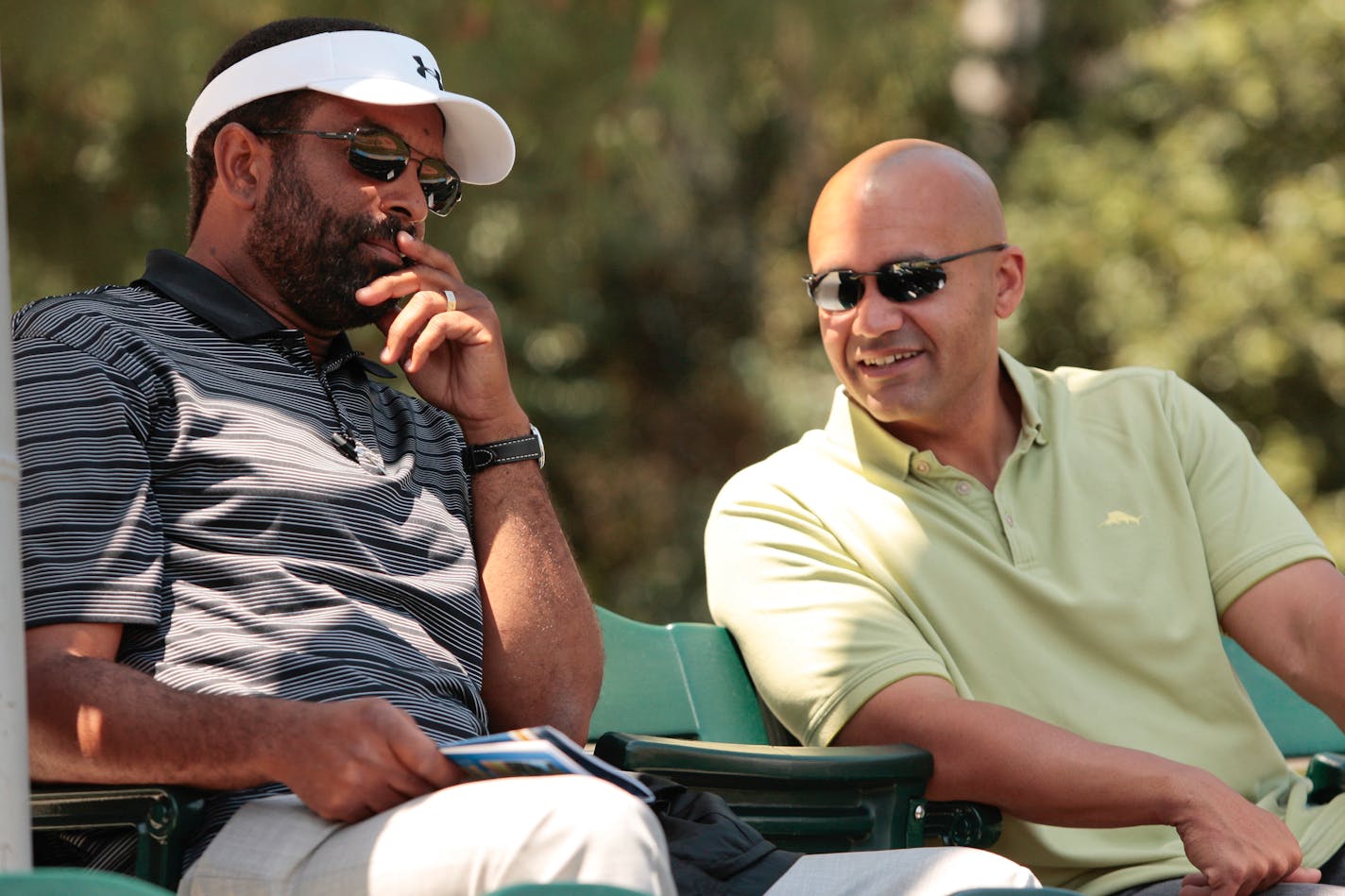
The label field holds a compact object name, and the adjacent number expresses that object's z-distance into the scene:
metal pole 3.48
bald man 5.77
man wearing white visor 4.33
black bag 4.81
